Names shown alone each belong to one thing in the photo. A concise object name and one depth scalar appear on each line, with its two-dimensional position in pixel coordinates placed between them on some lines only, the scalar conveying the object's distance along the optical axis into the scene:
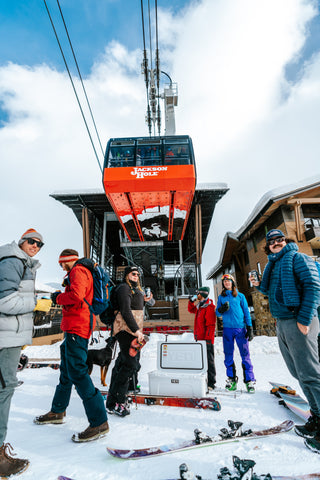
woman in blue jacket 3.62
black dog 3.67
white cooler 3.04
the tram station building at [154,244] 16.14
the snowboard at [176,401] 2.75
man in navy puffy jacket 1.87
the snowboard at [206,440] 1.69
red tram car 10.69
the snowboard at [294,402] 2.41
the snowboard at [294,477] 1.34
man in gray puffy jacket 1.55
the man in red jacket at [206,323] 3.79
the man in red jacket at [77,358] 1.97
